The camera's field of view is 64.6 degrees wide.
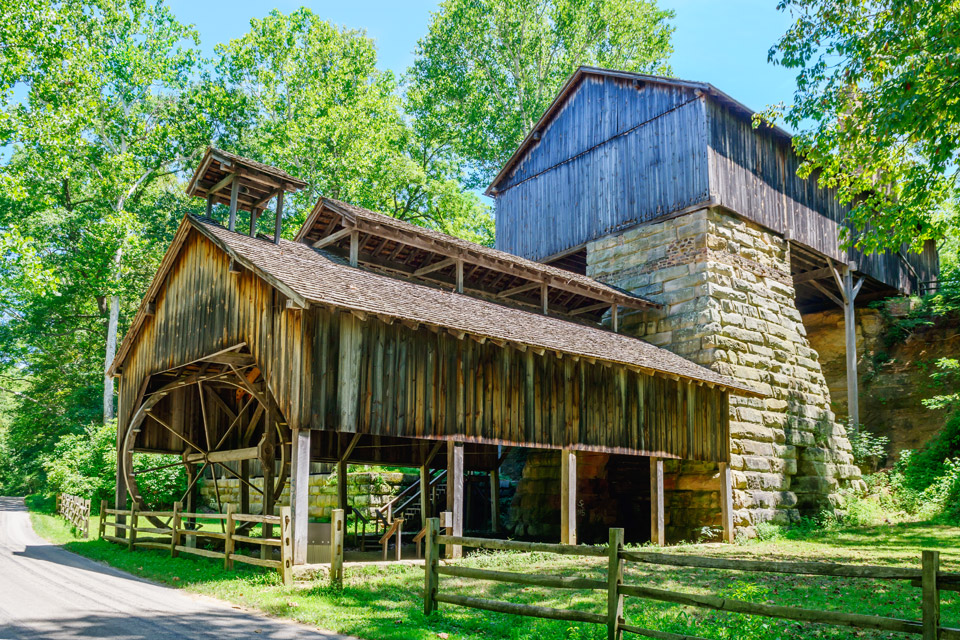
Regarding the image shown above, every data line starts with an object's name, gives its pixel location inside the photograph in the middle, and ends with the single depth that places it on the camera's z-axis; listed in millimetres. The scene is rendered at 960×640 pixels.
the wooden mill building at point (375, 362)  11812
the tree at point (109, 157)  29969
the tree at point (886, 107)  12773
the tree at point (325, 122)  32312
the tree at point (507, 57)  36219
